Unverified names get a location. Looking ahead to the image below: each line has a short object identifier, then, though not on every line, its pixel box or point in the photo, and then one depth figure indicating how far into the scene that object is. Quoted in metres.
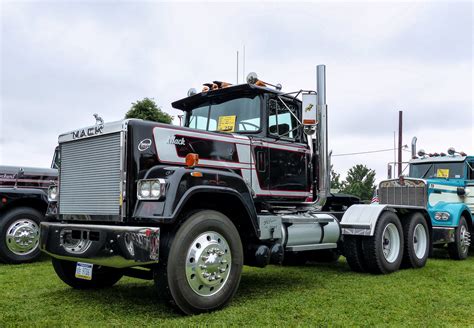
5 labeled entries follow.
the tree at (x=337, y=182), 34.03
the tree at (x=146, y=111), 15.68
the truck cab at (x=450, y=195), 9.98
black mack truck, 4.64
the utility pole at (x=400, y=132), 26.92
